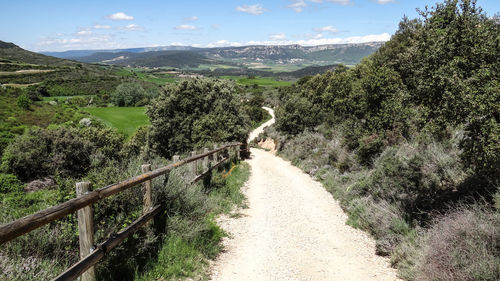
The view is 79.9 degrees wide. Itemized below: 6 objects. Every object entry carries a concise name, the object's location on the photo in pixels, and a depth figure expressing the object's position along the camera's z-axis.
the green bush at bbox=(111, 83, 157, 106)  107.62
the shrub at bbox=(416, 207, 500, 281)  4.02
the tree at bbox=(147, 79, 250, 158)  21.98
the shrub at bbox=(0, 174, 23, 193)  14.69
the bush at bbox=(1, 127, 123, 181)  18.69
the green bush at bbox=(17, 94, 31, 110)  69.54
